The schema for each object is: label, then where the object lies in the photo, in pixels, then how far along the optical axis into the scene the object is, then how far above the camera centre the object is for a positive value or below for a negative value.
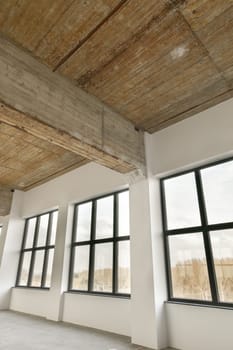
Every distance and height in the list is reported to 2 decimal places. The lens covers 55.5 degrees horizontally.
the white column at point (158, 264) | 3.41 +0.07
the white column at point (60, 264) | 5.20 +0.10
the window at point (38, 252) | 6.26 +0.46
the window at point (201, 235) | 3.34 +0.51
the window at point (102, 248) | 4.54 +0.44
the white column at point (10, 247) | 6.82 +0.64
